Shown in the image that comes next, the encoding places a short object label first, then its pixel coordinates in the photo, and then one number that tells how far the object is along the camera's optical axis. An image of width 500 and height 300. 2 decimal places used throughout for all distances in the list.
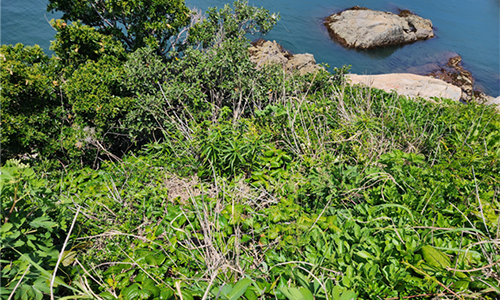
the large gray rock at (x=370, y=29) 16.52
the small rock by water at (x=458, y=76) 14.29
